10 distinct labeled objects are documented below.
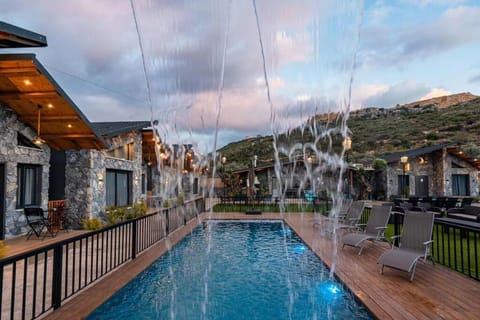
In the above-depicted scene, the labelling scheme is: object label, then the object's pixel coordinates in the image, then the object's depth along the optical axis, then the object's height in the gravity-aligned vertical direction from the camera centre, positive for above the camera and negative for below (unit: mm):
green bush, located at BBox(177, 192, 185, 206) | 17512 -1331
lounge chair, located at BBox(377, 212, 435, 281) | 4729 -1146
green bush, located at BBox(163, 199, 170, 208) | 17578 -1555
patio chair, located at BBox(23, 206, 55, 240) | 8227 -1199
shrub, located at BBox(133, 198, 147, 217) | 12258 -1313
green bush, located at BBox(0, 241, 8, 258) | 5328 -1273
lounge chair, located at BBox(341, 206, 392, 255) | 6605 -1172
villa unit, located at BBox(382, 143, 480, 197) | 21688 +318
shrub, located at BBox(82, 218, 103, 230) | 9781 -1491
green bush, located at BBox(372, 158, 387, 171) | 21328 +931
